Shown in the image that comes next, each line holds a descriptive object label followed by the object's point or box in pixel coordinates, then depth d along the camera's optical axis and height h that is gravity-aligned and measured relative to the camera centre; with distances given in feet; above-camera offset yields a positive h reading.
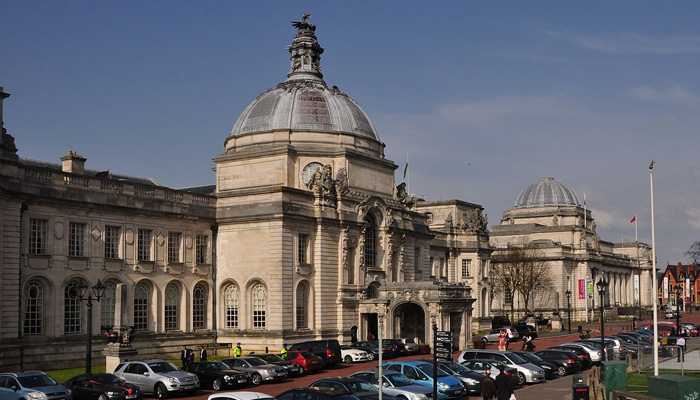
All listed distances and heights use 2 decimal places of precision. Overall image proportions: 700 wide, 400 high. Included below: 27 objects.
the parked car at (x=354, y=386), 106.69 -14.76
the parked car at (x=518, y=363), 142.92 -16.12
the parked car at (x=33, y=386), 114.01 -15.75
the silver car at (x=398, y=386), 112.47 -15.78
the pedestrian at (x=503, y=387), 105.50 -14.60
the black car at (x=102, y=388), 120.47 -16.76
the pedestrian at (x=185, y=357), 166.56 -17.10
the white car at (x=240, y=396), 96.57 -14.36
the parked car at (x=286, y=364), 151.43 -16.90
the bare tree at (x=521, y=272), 379.53 -3.24
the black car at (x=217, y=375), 137.18 -17.08
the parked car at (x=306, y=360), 160.04 -17.20
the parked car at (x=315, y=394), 95.61 -14.18
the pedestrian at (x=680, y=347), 148.19 -15.00
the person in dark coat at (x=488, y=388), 110.63 -15.50
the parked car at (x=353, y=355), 181.98 -18.51
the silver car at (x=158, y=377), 130.21 -16.57
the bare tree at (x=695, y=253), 546.26 +6.67
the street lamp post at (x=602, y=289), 159.65 -4.86
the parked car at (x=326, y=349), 168.76 -16.17
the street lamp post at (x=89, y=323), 129.80 -8.32
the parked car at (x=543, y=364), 151.20 -17.10
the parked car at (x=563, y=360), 159.22 -17.35
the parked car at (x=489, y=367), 139.85 -16.46
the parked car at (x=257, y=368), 143.23 -16.84
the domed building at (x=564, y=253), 416.46 +5.60
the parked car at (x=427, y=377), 120.26 -15.74
